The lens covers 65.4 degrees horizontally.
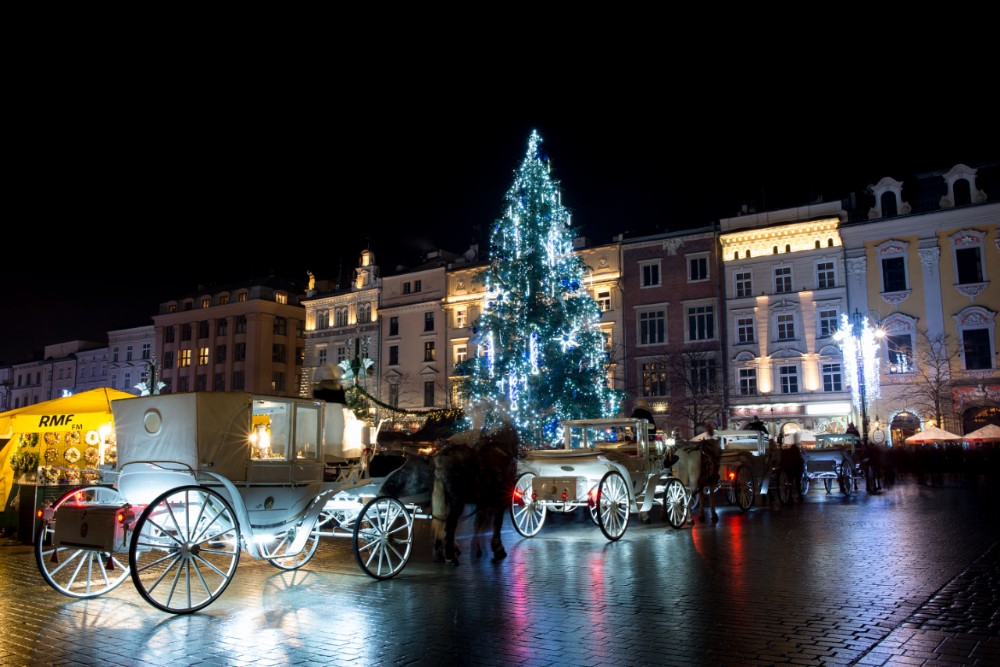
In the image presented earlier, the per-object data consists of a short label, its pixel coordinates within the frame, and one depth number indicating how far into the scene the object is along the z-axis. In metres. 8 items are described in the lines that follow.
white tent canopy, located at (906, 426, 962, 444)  31.53
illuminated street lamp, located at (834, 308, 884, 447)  38.25
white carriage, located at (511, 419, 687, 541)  13.43
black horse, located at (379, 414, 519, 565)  11.16
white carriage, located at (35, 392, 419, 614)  8.00
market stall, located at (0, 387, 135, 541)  15.62
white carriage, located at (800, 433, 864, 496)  24.17
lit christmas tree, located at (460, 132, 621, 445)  29.36
